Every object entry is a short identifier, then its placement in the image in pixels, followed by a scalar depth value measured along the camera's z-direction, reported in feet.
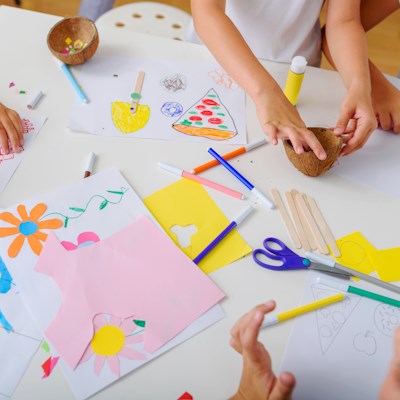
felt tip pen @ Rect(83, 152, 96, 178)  2.18
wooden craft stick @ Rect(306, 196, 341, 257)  2.01
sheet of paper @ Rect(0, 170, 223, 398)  1.61
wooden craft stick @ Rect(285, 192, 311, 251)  2.02
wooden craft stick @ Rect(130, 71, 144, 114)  2.52
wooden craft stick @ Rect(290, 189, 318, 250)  2.03
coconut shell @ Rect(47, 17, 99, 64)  2.64
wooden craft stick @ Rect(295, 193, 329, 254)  2.01
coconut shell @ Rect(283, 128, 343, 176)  2.18
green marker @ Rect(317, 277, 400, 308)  1.86
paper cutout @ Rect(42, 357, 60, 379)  1.58
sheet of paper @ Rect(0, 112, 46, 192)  2.15
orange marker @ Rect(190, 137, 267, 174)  2.26
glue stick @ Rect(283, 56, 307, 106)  2.40
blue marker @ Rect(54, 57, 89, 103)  2.52
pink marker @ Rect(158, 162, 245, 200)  2.17
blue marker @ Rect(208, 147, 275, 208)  2.15
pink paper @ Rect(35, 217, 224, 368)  1.68
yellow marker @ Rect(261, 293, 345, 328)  1.76
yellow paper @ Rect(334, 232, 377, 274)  1.98
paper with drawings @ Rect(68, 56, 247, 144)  2.42
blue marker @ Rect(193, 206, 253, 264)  1.93
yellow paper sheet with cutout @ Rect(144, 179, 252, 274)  1.95
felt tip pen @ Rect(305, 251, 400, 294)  1.91
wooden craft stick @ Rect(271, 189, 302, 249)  2.02
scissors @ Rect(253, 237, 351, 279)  1.92
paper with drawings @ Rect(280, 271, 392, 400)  1.64
